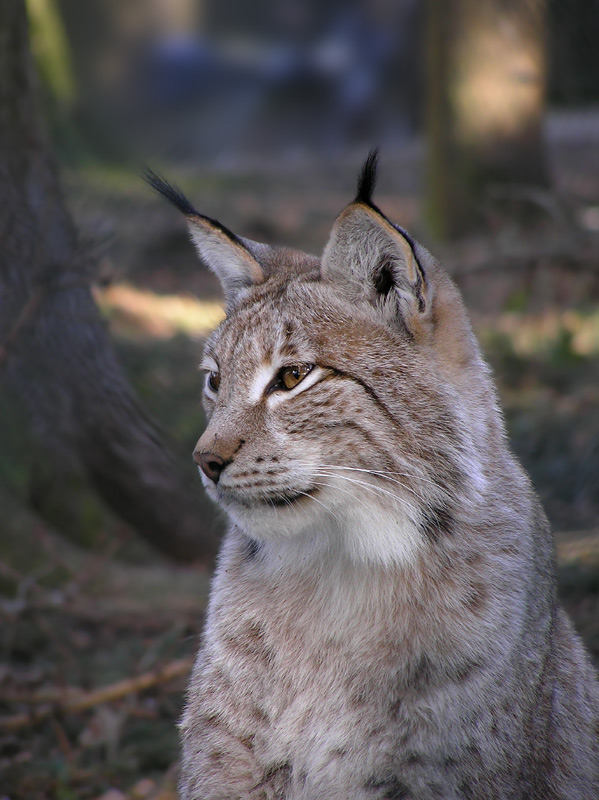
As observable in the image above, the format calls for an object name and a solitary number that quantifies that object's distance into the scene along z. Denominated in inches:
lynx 221.5
